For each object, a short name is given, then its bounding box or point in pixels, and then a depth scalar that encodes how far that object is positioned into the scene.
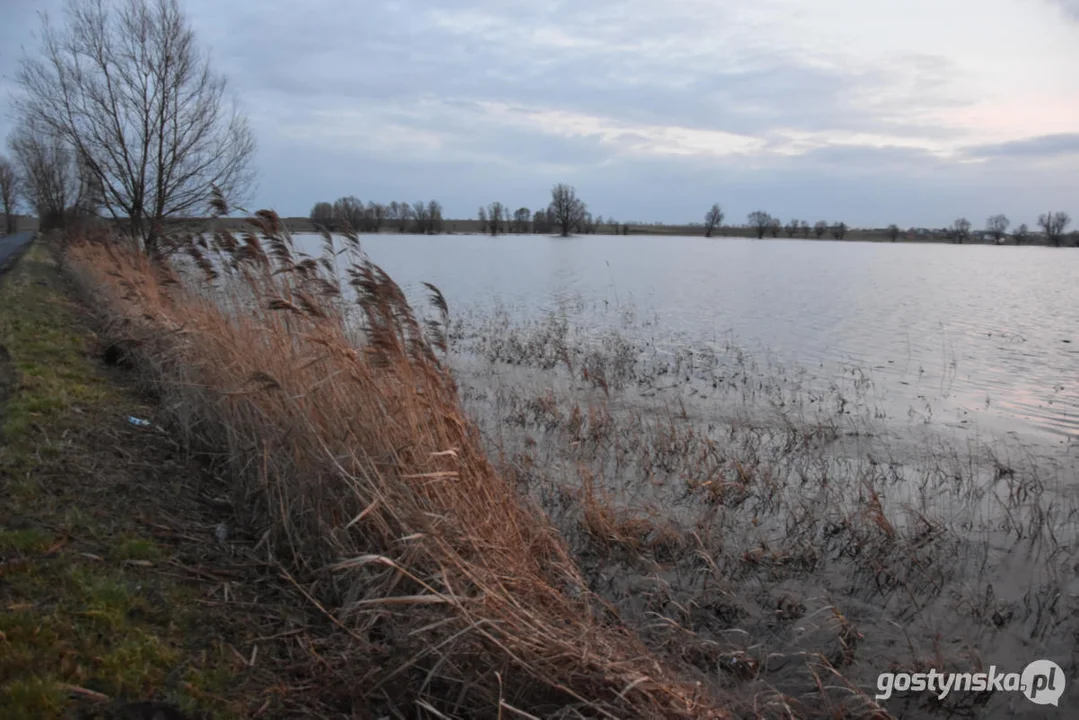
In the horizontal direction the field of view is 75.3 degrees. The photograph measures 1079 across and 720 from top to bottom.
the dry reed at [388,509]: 2.98
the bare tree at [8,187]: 60.12
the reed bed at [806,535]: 4.12
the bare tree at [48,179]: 38.22
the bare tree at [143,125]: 17.08
